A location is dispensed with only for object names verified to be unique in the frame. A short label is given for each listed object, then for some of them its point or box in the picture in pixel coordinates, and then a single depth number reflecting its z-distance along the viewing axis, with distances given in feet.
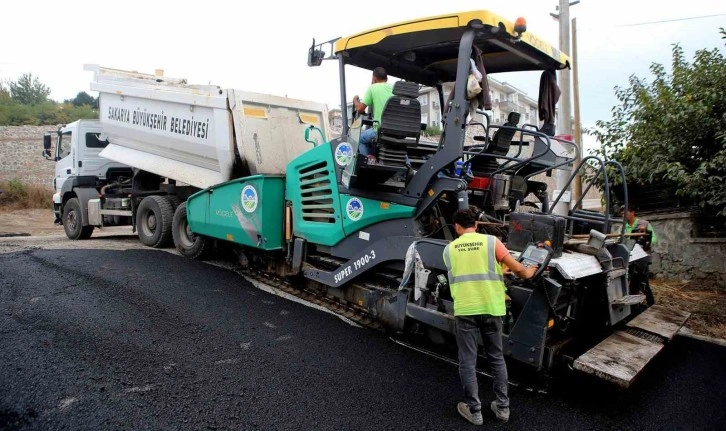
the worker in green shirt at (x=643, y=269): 14.44
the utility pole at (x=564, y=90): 28.25
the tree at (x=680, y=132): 21.02
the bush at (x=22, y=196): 55.77
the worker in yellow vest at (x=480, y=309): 9.82
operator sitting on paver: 13.82
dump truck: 20.48
